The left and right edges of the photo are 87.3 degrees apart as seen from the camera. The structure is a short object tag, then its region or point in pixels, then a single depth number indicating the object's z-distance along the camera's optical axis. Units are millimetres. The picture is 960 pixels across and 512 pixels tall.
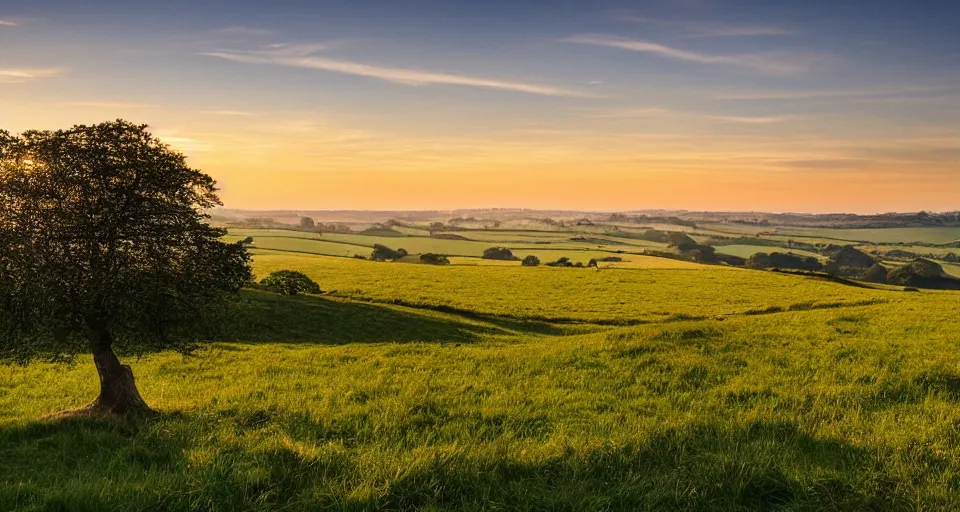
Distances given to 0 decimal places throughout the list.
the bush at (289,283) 50656
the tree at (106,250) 10266
